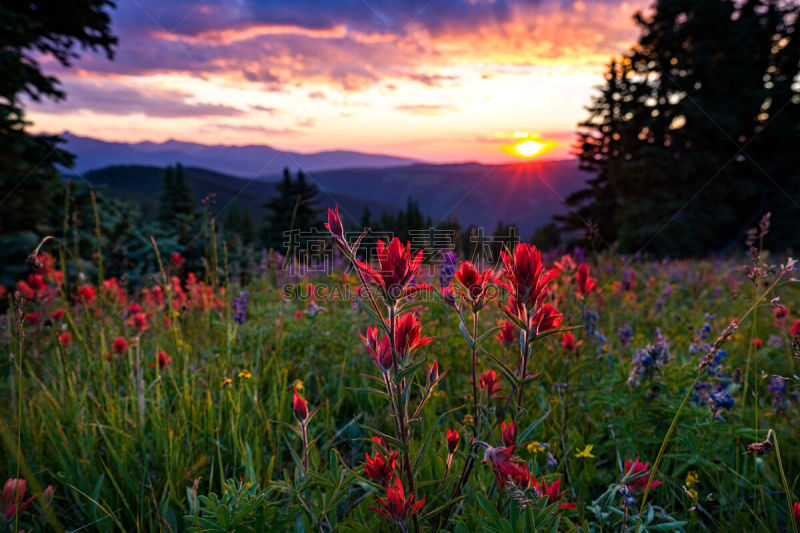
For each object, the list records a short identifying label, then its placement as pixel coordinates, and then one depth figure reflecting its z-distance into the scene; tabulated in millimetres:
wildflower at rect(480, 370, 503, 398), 550
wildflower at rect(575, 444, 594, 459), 629
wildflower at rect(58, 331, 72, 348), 942
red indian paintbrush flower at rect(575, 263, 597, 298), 726
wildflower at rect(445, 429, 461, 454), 489
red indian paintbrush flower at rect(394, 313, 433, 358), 443
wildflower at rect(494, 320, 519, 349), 632
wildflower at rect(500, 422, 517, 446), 470
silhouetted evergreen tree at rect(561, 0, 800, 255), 15601
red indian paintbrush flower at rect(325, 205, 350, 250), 424
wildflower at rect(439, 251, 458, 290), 794
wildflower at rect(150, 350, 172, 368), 860
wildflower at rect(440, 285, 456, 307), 523
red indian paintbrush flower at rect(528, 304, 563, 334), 460
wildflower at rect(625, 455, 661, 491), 492
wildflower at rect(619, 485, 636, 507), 450
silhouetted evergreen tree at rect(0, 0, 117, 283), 5979
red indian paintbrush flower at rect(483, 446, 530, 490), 404
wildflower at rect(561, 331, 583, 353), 712
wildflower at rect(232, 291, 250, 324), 1088
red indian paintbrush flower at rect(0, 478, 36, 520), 482
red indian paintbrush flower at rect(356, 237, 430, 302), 414
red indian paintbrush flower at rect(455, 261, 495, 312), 474
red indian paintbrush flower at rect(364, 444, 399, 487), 444
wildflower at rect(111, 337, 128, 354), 877
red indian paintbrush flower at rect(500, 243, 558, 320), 440
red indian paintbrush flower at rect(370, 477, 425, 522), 428
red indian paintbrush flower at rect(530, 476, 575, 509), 447
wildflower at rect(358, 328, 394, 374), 436
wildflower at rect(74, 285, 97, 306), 947
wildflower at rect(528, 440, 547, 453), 657
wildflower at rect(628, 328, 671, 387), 694
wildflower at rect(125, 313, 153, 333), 989
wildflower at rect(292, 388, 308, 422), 479
